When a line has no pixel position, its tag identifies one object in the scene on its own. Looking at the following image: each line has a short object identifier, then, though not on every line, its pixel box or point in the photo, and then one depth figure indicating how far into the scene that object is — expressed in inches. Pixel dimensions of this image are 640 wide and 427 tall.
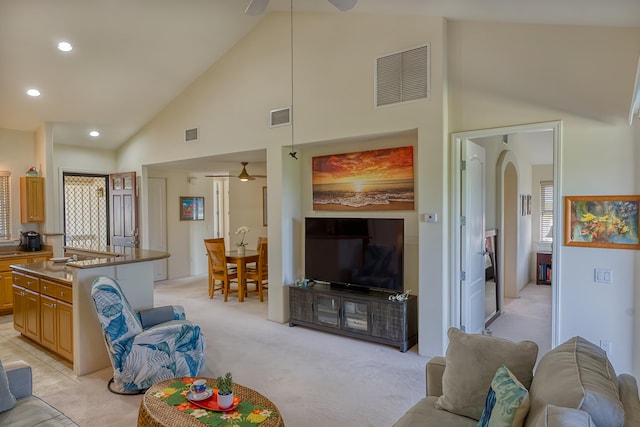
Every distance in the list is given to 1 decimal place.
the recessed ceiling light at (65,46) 188.9
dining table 256.8
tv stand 168.9
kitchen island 143.7
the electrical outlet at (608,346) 128.7
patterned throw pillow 59.6
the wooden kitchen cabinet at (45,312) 150.6
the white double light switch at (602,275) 128.9
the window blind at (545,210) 313.6
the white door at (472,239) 164.4
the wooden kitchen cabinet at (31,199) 243.9
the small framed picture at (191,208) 342.0
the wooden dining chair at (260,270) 259.8
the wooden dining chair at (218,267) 256.2
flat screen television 174.4
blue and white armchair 125.6
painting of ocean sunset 180.9
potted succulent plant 87.3
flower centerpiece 267.5
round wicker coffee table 82.6
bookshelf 302.2
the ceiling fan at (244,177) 260.5
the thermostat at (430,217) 158.9
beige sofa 53.0
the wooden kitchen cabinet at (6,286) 221.8
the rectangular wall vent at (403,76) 159.8
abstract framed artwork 125.1
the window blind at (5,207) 245.3
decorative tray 87.3
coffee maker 242.2
